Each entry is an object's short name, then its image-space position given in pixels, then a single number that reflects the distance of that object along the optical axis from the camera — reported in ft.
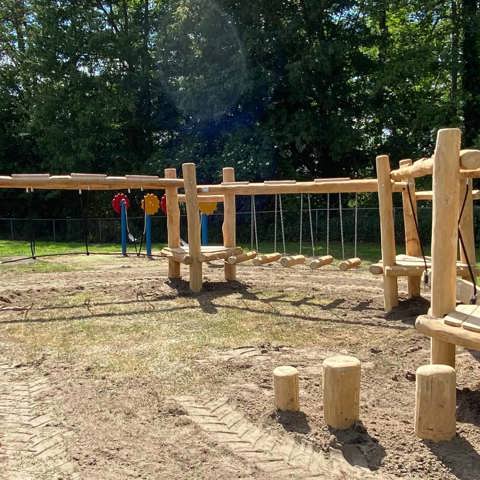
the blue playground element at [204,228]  44.32
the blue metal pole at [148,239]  47.66
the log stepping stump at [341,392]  11.02
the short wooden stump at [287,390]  11.94
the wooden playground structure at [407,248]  10.67
